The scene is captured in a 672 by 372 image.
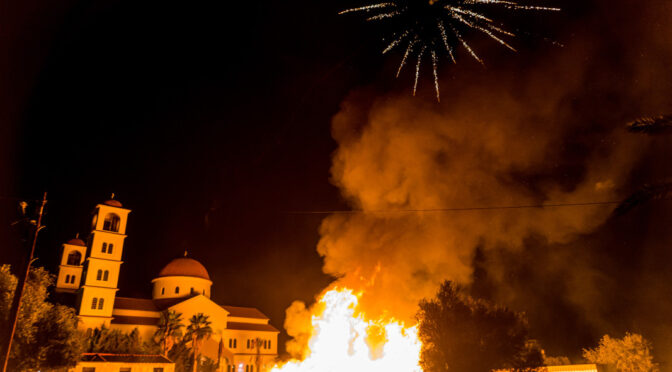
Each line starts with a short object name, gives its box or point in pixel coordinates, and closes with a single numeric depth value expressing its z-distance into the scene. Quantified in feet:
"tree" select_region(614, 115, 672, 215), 41.52
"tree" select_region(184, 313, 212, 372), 179.34
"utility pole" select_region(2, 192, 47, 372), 57.00
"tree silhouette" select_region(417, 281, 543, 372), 96.84
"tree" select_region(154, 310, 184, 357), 178.19
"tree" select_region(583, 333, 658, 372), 176.76
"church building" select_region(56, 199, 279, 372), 180.57
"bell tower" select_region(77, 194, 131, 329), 176.86
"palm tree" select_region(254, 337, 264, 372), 224.53
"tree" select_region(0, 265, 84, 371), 105.50
